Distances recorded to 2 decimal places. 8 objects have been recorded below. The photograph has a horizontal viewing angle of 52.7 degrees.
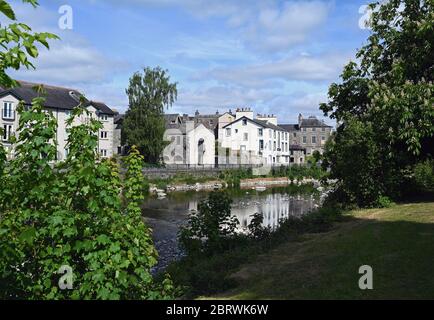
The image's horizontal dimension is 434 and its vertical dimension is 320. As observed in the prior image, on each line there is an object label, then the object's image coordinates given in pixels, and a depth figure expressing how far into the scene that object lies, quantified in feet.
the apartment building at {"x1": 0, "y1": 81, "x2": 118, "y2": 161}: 187.01
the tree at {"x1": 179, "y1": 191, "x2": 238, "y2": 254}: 55.36
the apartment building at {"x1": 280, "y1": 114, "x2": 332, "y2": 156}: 390.21
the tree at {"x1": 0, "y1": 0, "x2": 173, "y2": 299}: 20.38
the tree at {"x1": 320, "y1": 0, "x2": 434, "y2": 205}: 61.87
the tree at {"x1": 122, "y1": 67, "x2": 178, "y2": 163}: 231.91
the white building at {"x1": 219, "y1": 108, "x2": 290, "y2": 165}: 308.19
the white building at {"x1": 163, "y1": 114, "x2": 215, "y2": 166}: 275.80
